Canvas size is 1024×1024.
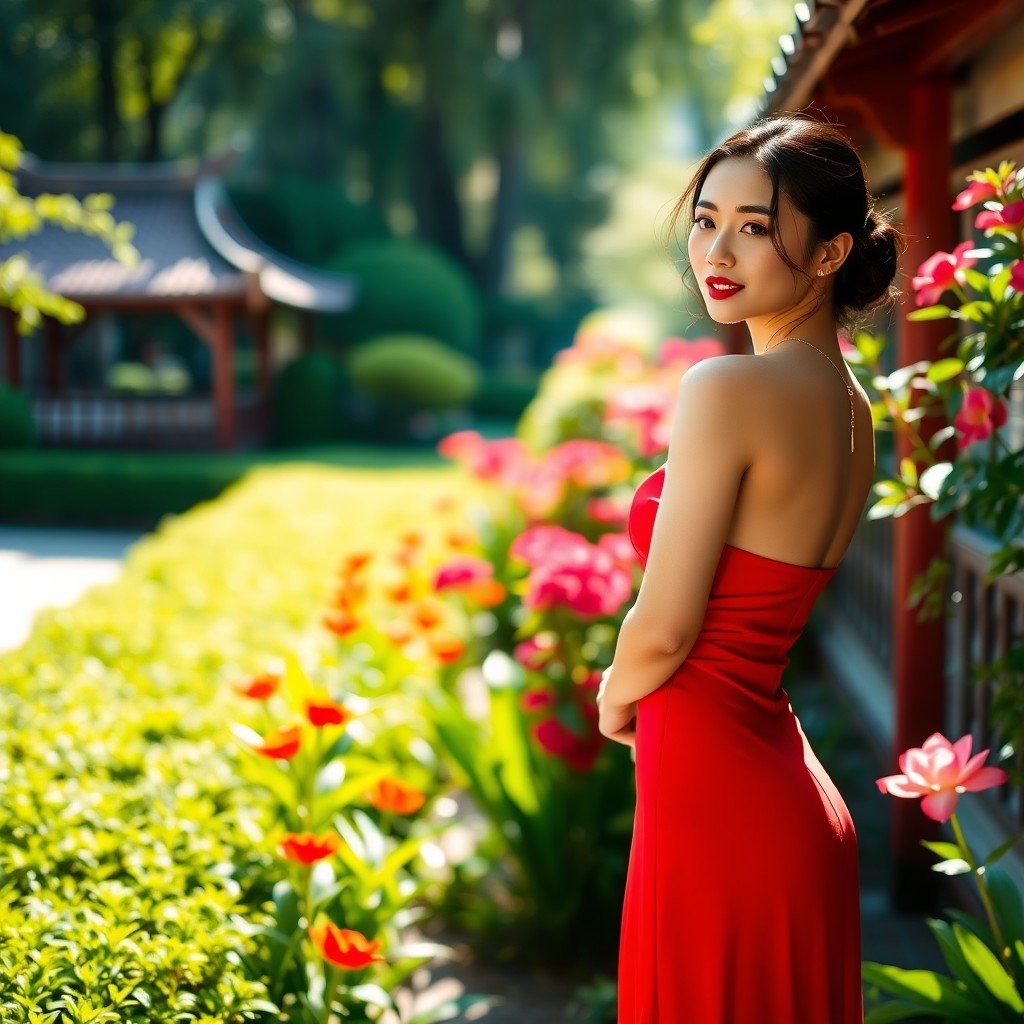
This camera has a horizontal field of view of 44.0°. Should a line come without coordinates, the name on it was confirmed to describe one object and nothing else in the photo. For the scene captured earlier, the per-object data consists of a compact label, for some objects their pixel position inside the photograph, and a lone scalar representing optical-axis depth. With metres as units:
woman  1.80
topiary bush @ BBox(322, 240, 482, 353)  24.00
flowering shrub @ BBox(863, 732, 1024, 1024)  2.25
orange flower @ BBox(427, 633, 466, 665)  4.11
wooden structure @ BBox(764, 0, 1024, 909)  3.22
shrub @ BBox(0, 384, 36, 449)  16.12
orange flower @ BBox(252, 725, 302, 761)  2.71
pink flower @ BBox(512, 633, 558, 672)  3.93
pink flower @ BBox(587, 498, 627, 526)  5.07
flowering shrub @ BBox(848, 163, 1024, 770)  2.32
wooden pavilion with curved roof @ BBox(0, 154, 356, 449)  17.42
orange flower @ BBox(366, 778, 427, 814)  2.93
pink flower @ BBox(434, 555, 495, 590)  4.42
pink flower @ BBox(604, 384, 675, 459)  5.39
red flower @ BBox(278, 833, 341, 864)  2.59
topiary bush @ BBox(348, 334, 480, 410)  21.20
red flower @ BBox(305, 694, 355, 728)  2.80
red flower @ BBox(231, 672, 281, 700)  3.02
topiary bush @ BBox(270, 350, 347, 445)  19.78
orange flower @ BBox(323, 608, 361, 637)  4.00
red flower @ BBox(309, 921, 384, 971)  2.41
